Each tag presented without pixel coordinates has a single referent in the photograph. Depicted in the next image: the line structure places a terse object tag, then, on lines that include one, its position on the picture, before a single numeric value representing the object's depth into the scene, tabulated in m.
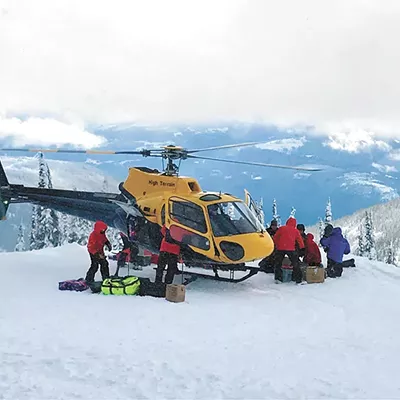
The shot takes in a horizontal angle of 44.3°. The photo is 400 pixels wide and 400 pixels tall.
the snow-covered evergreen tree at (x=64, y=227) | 38.88
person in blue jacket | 13.84
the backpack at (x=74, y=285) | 11.50
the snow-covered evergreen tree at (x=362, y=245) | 48.44
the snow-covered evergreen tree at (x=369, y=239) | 47.78
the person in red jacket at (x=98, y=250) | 12.14
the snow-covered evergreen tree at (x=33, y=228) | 37.75
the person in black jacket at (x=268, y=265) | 14.17
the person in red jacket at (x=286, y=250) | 13.16
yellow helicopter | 12.09
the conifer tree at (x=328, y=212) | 46.34
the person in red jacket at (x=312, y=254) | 13.96
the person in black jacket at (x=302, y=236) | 14.03
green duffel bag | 11.05
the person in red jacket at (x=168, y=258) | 11.88
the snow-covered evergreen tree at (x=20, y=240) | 56.03
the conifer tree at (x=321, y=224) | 53.56
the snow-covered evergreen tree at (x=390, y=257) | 73.31
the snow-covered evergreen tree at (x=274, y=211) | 50.88
